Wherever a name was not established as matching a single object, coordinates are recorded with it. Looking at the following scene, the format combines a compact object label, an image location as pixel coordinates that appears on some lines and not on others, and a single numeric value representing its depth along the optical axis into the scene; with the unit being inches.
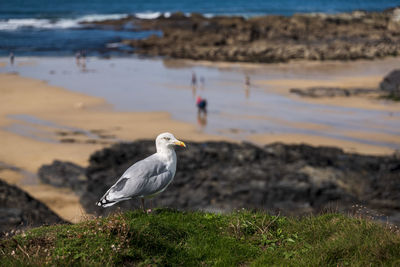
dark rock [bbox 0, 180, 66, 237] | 511.5
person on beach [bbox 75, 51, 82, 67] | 1931.1
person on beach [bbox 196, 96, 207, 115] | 1115.9
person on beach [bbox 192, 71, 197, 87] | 1453.0
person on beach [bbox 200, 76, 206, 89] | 1475.5
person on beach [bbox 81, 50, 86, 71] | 1878.1
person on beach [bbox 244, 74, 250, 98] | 1401.3
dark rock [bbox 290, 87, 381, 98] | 1358.3
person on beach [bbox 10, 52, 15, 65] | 1886.3
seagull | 317.1
